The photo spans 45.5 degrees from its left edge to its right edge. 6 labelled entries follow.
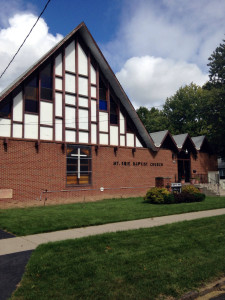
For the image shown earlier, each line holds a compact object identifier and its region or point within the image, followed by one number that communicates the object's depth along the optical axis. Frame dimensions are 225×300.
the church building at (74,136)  17.64
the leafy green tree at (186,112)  47.97
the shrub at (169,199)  17.84
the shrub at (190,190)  19.17
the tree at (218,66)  33.08
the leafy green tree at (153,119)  50.99
